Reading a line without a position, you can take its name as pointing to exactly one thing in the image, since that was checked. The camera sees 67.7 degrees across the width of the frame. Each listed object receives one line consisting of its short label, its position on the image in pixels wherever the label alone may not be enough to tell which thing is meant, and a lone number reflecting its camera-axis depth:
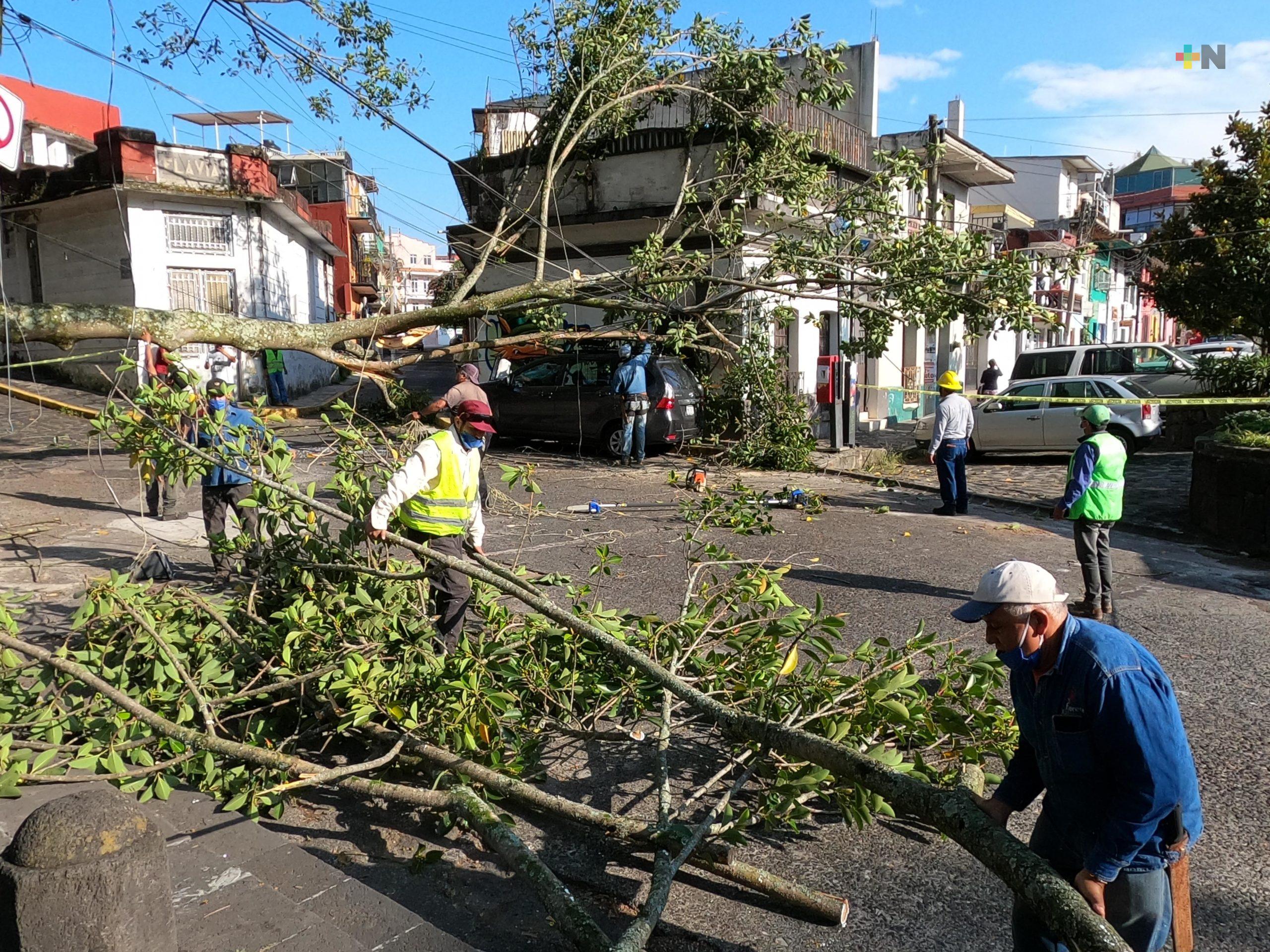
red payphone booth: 15.97
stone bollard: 2.37
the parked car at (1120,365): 17.22
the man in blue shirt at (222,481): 5.52
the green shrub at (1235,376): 15.37
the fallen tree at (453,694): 3.80
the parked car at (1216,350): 19.17
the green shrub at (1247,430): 9.79
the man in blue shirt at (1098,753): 2.41
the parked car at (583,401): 15.27
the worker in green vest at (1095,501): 6.91
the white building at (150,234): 20.44
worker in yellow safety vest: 5.29
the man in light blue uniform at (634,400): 14.55
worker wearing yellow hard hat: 10.54
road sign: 6.79
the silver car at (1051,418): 15.34
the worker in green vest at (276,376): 22.55
